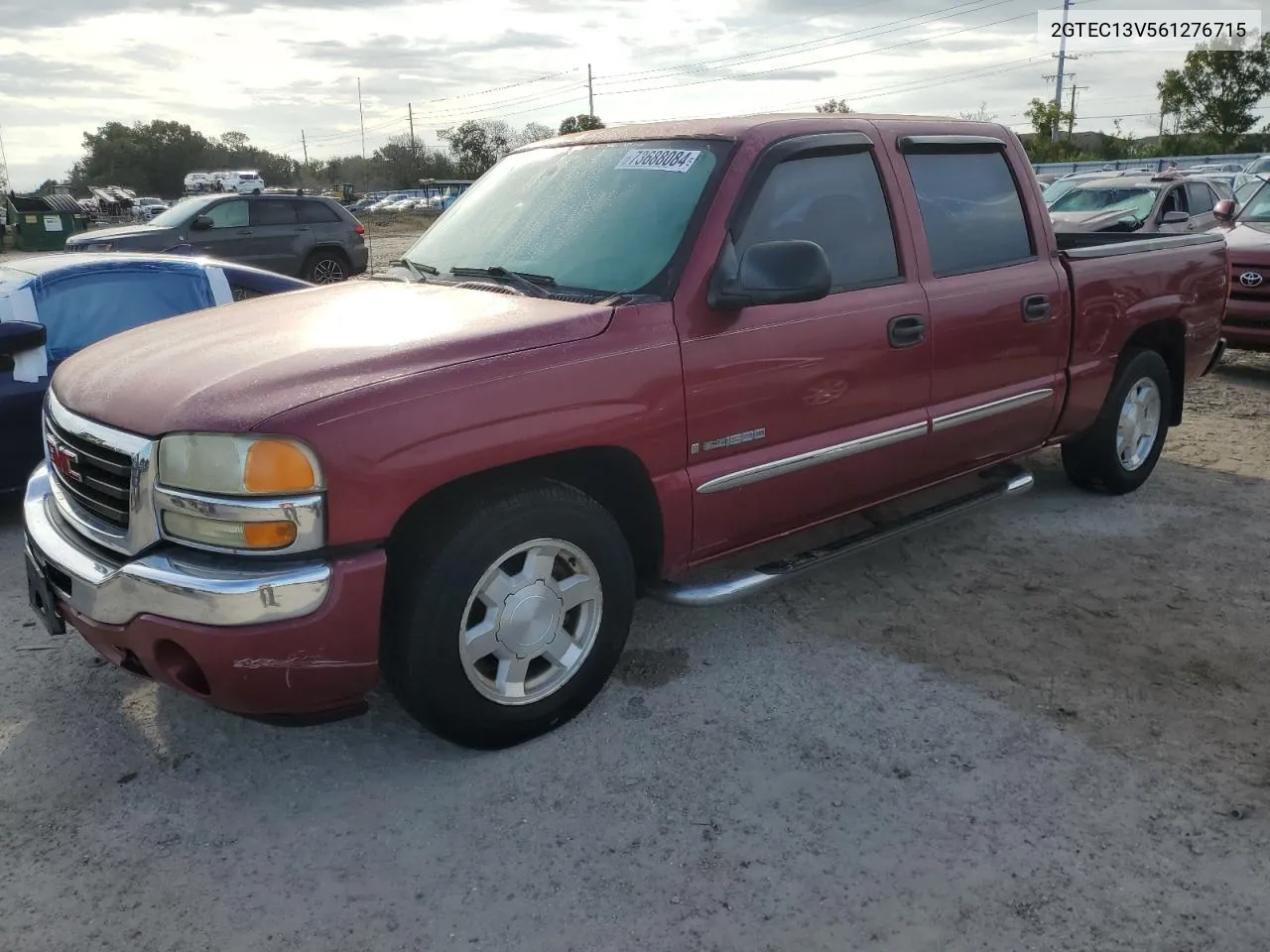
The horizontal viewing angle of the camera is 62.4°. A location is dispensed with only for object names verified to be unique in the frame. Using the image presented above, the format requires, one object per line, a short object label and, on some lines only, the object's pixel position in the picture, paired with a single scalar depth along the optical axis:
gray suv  14.64
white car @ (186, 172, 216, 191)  58.50
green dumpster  26.42
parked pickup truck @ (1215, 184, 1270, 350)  8.66
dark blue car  5.10
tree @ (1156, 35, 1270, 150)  47.34
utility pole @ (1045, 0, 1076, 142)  62.03
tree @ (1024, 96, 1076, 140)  55.88
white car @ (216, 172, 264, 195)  43.74
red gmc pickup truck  2.68
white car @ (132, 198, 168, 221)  39.69
